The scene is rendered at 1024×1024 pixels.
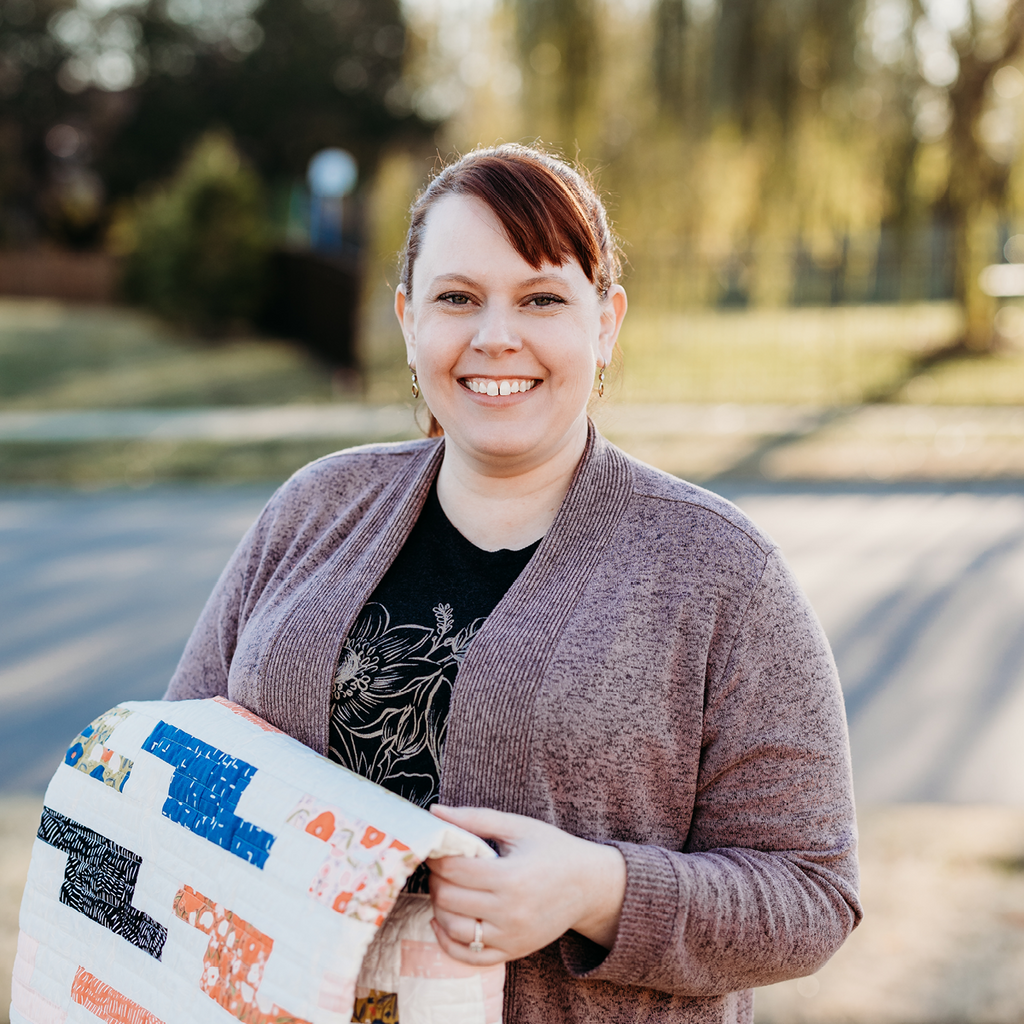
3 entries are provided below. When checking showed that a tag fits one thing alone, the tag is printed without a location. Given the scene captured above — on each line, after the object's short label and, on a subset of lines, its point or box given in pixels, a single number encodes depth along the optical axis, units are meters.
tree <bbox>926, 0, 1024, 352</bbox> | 12.77
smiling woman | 1.40
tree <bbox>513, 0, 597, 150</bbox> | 11.16
